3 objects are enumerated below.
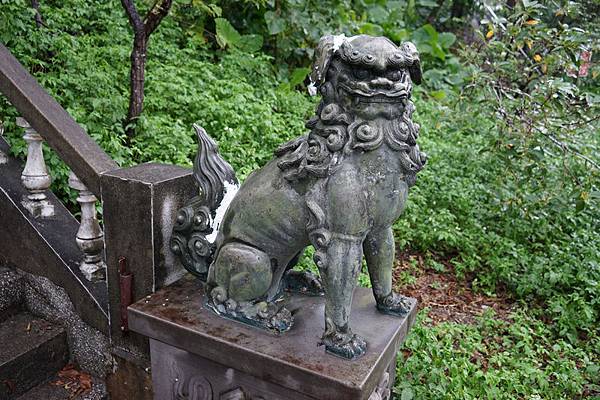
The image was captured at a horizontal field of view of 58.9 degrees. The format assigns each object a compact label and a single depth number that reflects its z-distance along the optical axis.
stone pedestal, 1.93
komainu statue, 1.85
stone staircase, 2.62
